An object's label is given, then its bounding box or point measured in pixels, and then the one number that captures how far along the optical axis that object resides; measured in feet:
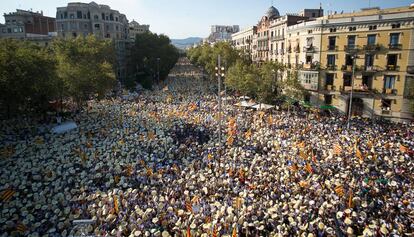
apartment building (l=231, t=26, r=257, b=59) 236.63
